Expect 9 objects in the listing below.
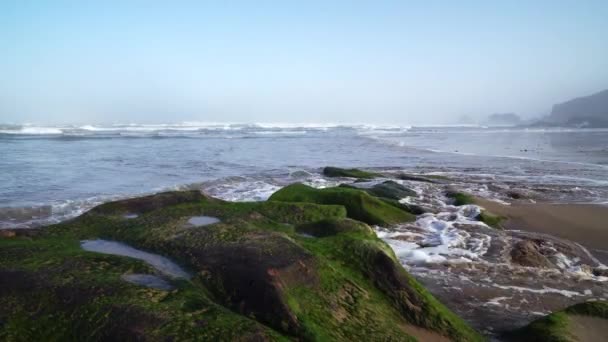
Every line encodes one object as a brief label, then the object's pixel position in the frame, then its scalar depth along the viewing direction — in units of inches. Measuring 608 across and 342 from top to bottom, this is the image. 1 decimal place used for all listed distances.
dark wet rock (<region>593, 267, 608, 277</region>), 311.7
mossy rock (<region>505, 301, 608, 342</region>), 192.6
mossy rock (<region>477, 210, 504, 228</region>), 442.9
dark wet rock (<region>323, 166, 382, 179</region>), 729.0
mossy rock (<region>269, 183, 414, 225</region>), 422.3
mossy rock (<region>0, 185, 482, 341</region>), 145.1
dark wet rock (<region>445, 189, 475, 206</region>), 510.6
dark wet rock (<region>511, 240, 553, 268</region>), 322.0
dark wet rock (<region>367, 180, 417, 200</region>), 532.4
